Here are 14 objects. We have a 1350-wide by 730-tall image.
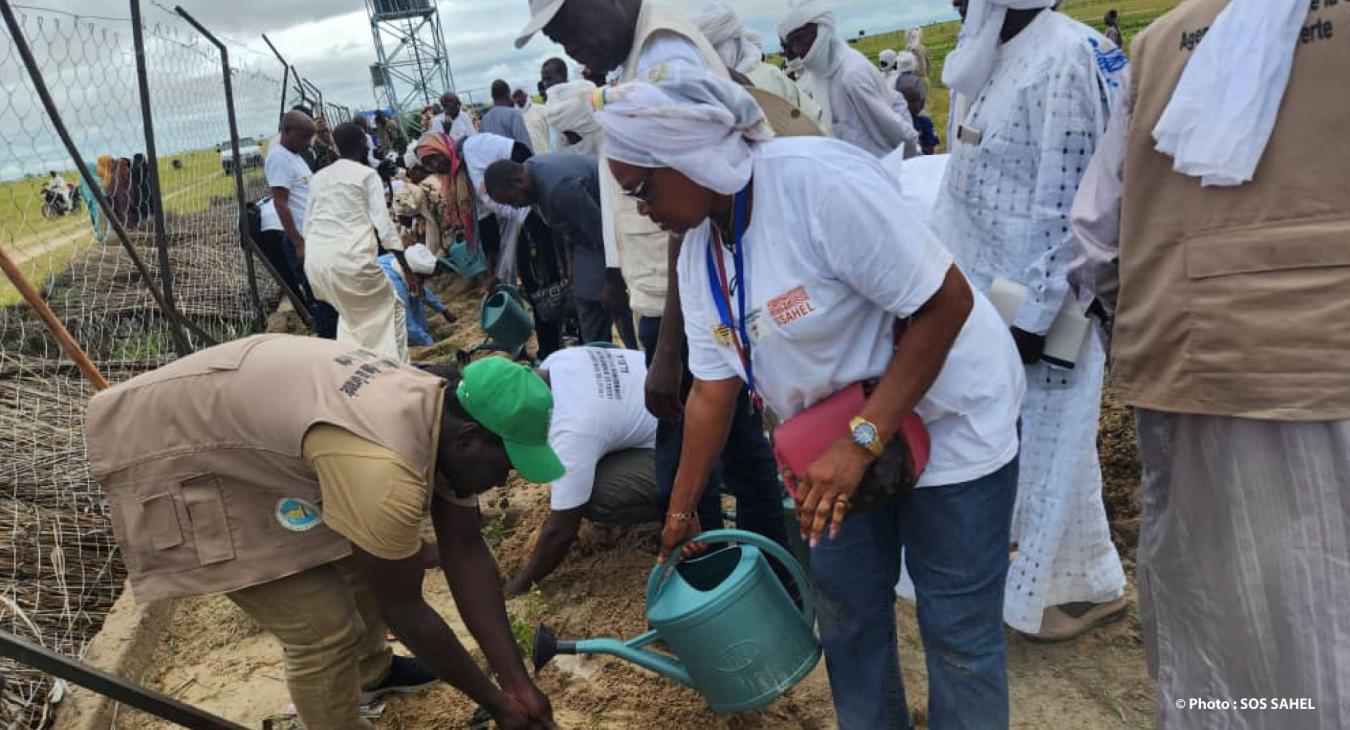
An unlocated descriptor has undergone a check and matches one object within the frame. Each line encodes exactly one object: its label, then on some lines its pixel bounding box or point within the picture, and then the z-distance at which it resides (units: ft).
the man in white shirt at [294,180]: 19.62
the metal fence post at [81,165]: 11.34
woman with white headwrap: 4.78
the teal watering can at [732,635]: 6.44
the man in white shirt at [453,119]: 30.81
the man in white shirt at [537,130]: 25.07
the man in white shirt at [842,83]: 13.91
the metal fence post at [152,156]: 14.78
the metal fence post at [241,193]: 21.58
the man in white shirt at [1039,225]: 6.79
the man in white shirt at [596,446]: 9.25
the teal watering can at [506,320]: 16.22
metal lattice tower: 101.35
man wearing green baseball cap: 5.93
